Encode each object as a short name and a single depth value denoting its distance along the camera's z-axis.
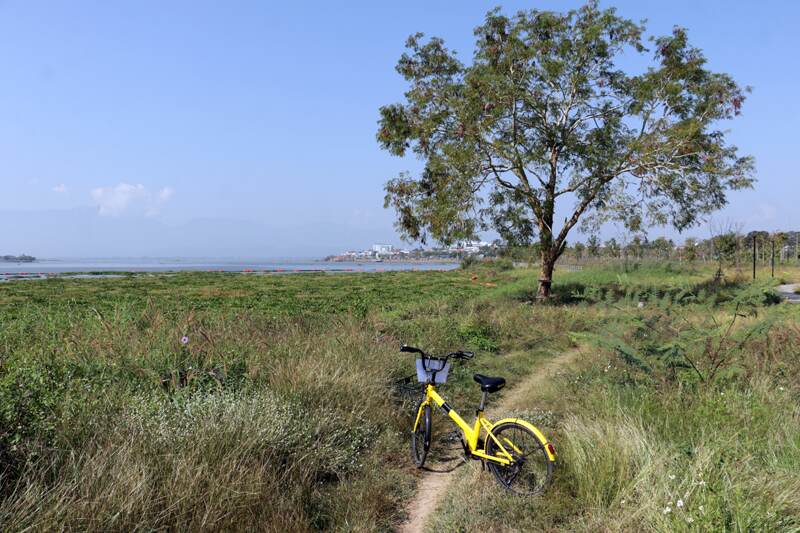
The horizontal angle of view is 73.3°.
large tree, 18.42
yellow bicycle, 4.56
